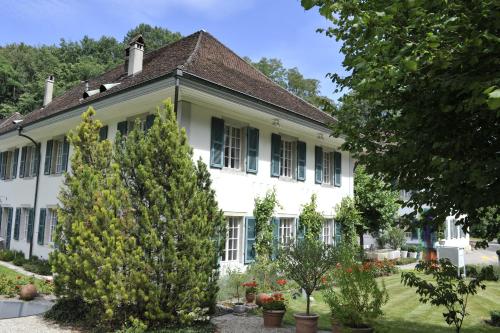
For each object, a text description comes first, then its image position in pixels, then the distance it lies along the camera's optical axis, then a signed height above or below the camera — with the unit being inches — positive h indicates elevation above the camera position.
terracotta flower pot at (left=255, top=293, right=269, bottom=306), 378.5 -68.5
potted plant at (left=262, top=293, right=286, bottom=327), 323.6 -68.7
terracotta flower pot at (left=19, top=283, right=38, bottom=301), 407.2 -74.7
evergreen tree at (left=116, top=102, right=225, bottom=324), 293.1 +0.1
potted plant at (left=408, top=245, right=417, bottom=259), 991.0 -58.8
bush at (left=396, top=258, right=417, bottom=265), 846.9 -70.2
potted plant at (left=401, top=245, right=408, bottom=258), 976.9 -56.5
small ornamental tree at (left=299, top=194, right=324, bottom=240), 578.9 +6.6
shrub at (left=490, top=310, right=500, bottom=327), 354.4 -76.2
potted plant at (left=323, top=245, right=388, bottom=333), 255.0 -47.0
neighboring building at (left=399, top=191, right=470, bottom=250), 1106.4 -29.2
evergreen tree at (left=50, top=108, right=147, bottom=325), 286.5 -21.2
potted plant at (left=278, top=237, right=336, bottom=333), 314.3 -29.0
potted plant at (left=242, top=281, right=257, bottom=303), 402.6 -66.7
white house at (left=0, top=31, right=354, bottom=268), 441.4 +112.8
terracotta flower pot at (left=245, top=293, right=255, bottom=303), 408.2 -72.9
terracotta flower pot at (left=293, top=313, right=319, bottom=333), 292.7 -69.5
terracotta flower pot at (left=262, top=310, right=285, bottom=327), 323.0 -72.9
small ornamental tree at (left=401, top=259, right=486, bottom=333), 222.5 -31.9
